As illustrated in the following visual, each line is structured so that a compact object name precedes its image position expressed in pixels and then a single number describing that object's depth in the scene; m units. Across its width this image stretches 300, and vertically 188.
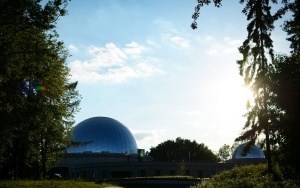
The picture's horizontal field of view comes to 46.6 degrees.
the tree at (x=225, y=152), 151.00
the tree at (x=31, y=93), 19.28
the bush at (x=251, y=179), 20.81
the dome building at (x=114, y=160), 80.12
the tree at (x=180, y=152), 130.88
